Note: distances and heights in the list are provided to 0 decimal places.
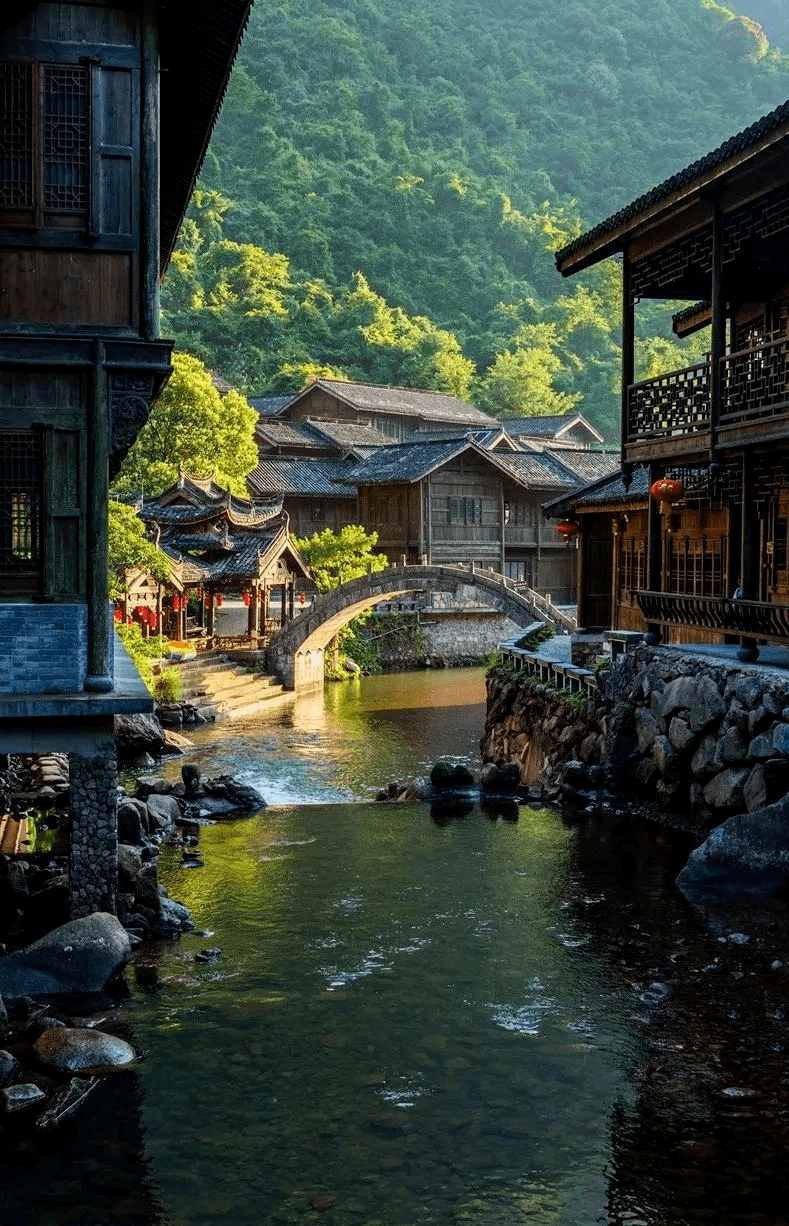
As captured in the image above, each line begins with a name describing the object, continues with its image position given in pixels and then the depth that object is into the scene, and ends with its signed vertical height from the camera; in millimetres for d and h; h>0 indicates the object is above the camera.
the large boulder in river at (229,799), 21594 -3700
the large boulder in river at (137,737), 27766 -3359
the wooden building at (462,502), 49781 +3150
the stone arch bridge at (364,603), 40438 -680
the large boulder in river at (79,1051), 10633 -3907
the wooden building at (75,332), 12719 +2453
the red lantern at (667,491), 20688 +1472
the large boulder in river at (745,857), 15312 -3312
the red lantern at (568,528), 29547 +1233
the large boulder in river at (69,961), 11922 -3562
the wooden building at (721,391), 17578 +2878
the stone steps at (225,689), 35500 -3130
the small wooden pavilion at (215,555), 39844 +835
